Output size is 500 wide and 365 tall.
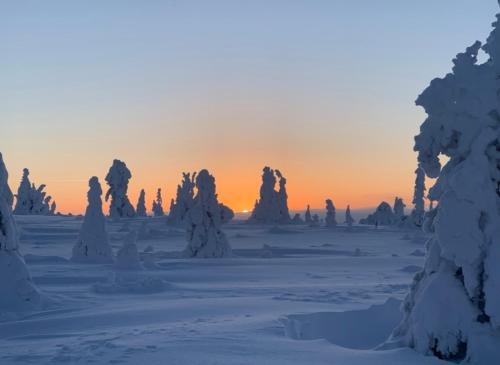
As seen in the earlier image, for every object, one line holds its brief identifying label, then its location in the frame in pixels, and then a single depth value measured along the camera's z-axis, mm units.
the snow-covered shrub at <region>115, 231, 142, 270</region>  21938
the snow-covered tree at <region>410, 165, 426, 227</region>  73125
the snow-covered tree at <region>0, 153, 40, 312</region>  12477
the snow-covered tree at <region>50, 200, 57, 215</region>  109012
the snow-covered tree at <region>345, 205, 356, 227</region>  77119
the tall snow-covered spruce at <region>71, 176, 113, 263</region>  25203
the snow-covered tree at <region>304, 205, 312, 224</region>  93006
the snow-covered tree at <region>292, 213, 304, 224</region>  85275
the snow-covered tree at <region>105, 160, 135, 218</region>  70250
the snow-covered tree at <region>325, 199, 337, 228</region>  77438
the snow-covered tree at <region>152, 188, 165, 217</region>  113938
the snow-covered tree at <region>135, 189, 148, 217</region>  97250
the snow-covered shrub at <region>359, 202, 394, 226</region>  84000
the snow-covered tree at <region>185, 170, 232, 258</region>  29625
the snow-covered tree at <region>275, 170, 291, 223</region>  82000
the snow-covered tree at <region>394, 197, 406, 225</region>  85938
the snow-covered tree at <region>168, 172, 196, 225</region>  67012
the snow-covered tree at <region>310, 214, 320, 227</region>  91262
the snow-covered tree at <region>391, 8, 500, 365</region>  7668
